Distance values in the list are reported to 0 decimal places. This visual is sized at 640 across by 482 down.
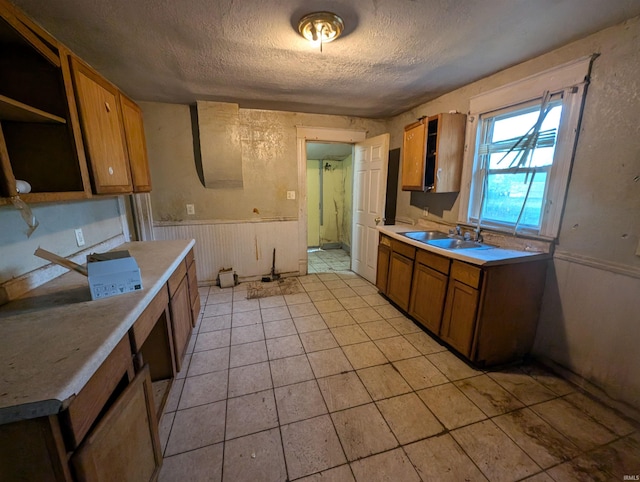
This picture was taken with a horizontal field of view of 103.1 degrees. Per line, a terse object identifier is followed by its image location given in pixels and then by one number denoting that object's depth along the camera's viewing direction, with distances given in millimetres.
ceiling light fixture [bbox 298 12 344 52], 1473
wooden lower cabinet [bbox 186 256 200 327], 2260
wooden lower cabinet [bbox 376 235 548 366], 1823
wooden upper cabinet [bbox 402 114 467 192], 2447
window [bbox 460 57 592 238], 1752
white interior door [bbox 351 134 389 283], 3172
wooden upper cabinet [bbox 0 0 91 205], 1186
